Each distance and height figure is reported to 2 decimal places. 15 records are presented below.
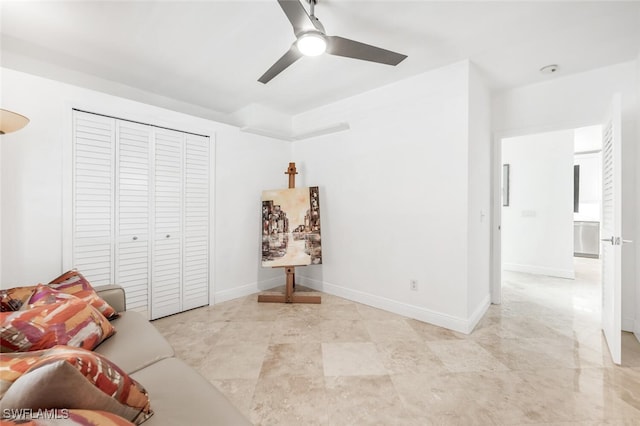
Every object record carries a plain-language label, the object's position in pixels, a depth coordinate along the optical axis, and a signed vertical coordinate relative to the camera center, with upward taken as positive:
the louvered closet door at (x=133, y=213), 2.69 -0.01
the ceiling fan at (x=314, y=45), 1.59 +1.16
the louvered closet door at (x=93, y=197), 2.45 +0.14
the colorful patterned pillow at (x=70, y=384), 0.69 -0.49
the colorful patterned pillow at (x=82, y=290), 1.71 -0.51
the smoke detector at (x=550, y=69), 2.69 +1.48
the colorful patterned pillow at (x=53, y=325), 1.20 -0.56
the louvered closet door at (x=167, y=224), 2.94 -0.13
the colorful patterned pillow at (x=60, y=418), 0.59 -0.48
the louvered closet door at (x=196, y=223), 3.18 -0.13
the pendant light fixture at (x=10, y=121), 1.70 +0.59
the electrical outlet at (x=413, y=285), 2.92 -0.78
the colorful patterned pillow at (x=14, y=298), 1.53 -0.51
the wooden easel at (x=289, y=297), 3.41 -1.08
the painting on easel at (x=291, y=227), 3.53 -0.19
